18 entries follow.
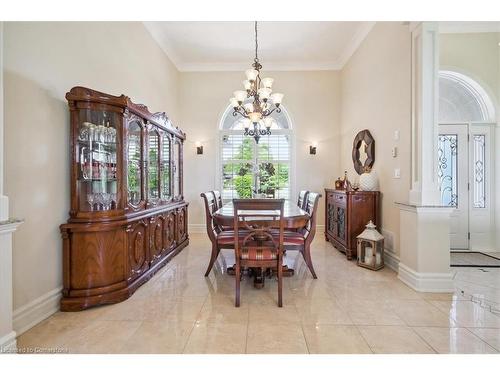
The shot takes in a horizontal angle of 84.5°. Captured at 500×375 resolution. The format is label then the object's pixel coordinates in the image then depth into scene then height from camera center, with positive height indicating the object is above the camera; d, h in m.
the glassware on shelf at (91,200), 2.56 -0.15
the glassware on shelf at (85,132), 2.53 +0.48
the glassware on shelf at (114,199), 2.64 -0.15
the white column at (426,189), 2.85 -0.08
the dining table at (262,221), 2.65 -0.39
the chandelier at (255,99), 3.71 +1.17
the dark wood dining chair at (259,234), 2.47 -0.50
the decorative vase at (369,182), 4.11 +0.00
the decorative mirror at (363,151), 4.32 +0.53
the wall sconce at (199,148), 6.02 +0.77
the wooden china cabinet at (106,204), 2.44 -0.20
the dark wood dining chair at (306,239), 3.03 -0.63
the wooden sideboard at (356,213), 4.00 -0.45
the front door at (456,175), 4.48 +0.11
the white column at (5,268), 1.68 -0.52
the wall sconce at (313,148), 5.96 +0.74
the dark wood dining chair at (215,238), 3.04 -0.61
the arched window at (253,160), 6.12 +0.51
